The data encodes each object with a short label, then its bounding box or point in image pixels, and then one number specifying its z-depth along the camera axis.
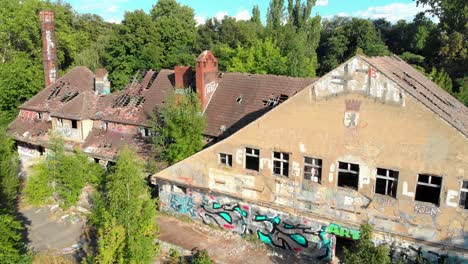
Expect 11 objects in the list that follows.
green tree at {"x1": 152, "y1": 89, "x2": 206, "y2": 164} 23.80
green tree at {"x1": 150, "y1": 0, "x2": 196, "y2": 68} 46.09
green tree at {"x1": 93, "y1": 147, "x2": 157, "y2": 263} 13.12
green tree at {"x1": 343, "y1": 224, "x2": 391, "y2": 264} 13.84
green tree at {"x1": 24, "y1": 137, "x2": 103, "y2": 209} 26.41
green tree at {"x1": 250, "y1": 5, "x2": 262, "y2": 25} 65.88
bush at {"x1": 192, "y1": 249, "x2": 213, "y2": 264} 18.44
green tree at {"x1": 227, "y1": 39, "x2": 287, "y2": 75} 38.75
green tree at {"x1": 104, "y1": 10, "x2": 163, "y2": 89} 44.31
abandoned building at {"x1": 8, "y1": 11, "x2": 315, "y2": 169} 26.34
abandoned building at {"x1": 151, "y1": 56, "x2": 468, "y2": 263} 16.42
